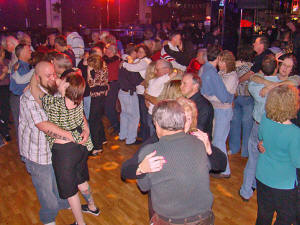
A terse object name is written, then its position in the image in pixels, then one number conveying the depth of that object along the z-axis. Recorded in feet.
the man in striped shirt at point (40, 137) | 8.08
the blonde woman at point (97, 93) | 13.91
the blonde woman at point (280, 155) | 6.76
